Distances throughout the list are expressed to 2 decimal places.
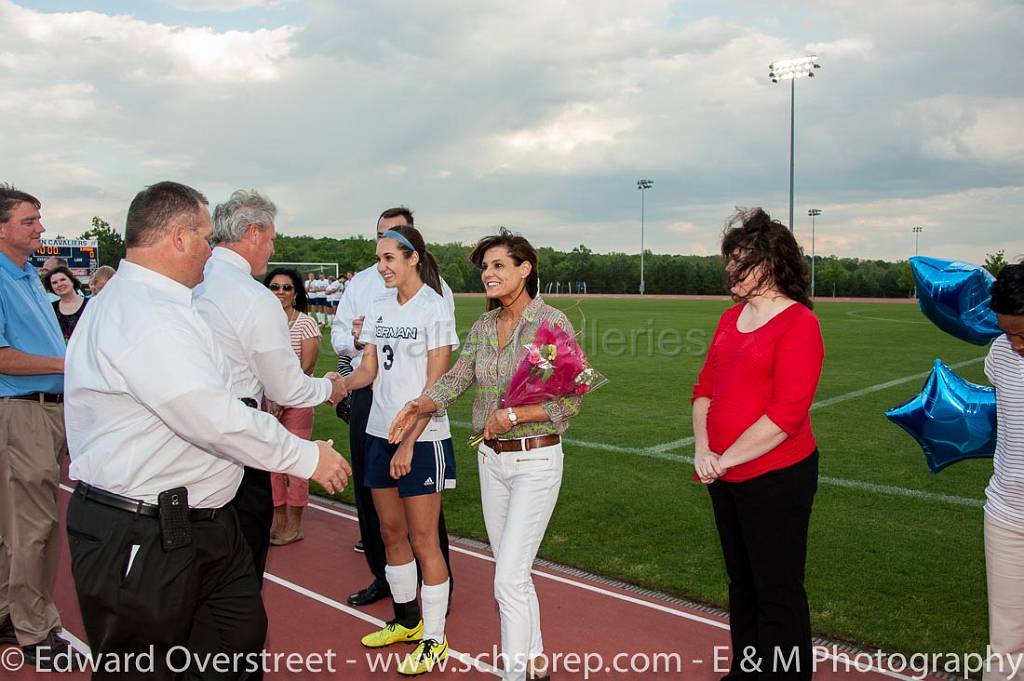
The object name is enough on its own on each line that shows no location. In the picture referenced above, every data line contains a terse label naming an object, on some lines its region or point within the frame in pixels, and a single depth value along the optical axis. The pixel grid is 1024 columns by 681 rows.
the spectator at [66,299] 8.34
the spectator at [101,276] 8.76
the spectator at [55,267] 9.05
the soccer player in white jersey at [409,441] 4.03
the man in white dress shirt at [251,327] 3.36
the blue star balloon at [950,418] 3.53
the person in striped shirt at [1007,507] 3.05
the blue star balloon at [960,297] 3.57
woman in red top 3.19
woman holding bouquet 3.51
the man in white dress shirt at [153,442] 2.50
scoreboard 31.28
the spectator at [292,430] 6.02
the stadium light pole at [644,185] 79.88
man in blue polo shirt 4.18
